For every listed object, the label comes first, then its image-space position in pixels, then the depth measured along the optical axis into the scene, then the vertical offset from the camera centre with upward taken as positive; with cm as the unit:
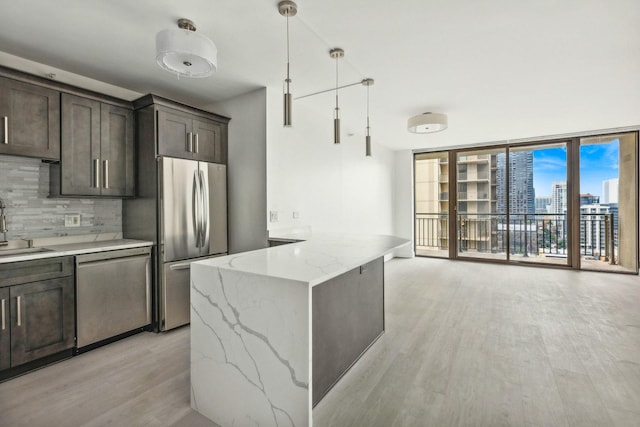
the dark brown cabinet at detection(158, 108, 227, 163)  292 +81
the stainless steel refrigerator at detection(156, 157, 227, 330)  286 -12
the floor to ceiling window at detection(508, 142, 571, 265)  575 +19
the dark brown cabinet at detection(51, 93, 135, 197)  256 +59
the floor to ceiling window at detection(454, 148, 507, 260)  641 +12
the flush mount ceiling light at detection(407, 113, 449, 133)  391 +120
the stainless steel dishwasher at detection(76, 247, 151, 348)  244 -69
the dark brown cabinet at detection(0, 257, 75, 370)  208 -71
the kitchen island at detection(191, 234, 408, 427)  141 -64
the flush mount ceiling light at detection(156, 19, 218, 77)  186 +105
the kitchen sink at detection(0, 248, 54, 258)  225 -29
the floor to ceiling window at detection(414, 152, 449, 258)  741 +17
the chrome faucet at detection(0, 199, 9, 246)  240 -7
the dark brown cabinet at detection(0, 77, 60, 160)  223 +75
